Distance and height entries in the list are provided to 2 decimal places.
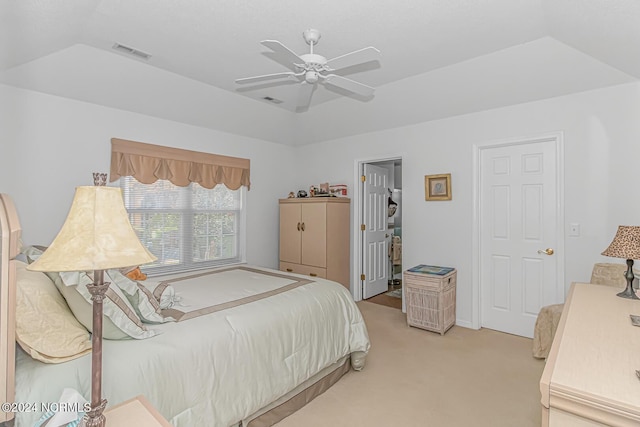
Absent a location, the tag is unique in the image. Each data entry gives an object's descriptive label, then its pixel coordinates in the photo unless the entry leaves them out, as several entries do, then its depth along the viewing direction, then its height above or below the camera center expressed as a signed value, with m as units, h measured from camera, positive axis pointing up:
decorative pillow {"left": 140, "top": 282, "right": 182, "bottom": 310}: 2.02 -0.52
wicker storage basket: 3.40 -0.93
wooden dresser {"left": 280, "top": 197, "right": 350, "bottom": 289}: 4.28 -0.32
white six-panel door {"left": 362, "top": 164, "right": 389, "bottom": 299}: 4.71 -0.26
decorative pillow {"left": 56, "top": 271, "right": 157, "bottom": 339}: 1.36 -0.43
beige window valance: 3.36 +0.57
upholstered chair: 2.55 -0.82
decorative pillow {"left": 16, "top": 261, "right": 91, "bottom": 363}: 1.23 -0.45
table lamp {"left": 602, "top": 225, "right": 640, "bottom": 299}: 1.81 -0.19
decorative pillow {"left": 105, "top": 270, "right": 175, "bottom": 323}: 1.63 -0.45
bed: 1.20 -0.71
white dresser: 0.88 -0.50
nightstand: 1.03 -0.67
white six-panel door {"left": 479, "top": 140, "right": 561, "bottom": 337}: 3.20 -0.20
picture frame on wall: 3.73 +0.34
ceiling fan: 1.96 +0.99
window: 3.60 -0.11
